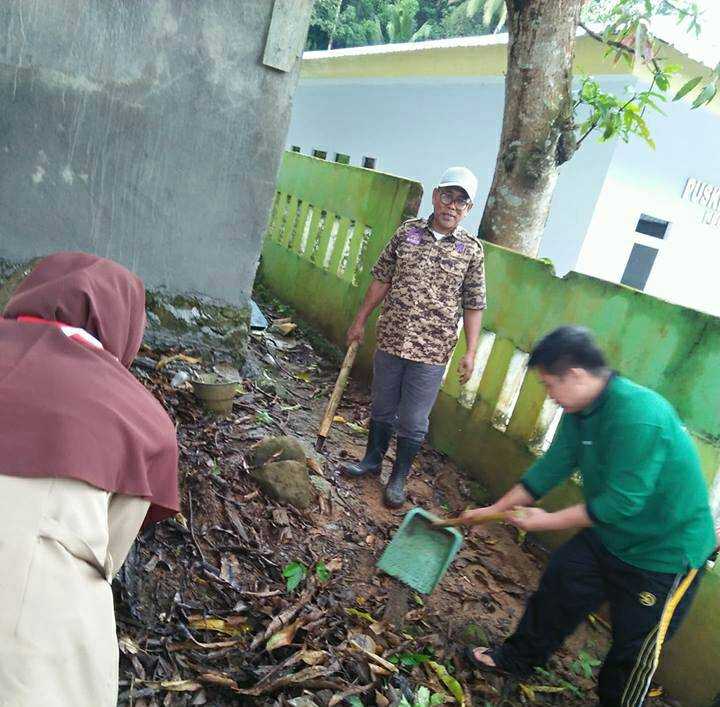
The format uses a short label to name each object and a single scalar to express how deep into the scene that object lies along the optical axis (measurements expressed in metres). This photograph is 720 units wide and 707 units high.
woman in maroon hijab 1.49
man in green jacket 2.48
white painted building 8.93
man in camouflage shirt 4.03
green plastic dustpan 3.36
